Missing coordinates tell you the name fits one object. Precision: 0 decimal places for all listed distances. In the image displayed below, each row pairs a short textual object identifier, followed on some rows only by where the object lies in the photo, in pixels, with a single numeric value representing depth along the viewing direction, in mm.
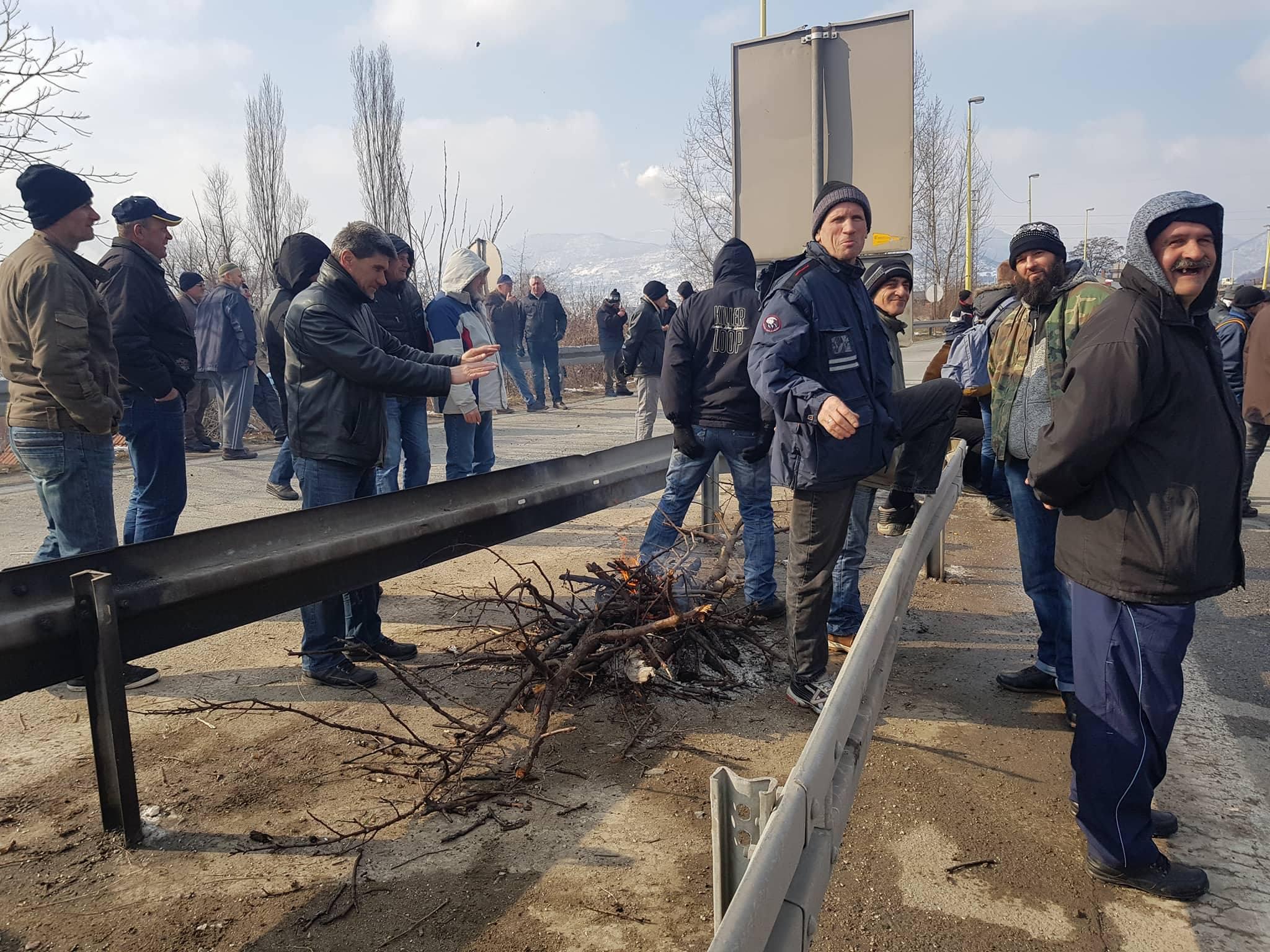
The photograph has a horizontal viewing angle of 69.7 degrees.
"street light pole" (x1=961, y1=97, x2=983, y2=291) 36469
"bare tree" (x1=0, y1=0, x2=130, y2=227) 11016
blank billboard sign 7383
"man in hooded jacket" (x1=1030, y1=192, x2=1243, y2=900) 2887
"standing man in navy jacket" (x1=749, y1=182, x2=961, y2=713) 3988
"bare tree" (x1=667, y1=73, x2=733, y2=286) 29750
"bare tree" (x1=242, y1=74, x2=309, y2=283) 27953
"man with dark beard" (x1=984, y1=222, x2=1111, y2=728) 4211
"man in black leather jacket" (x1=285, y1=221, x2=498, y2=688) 4602
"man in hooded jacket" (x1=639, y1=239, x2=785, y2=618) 5555
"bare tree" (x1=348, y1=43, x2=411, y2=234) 24234
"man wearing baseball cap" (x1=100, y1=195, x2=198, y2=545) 5316
